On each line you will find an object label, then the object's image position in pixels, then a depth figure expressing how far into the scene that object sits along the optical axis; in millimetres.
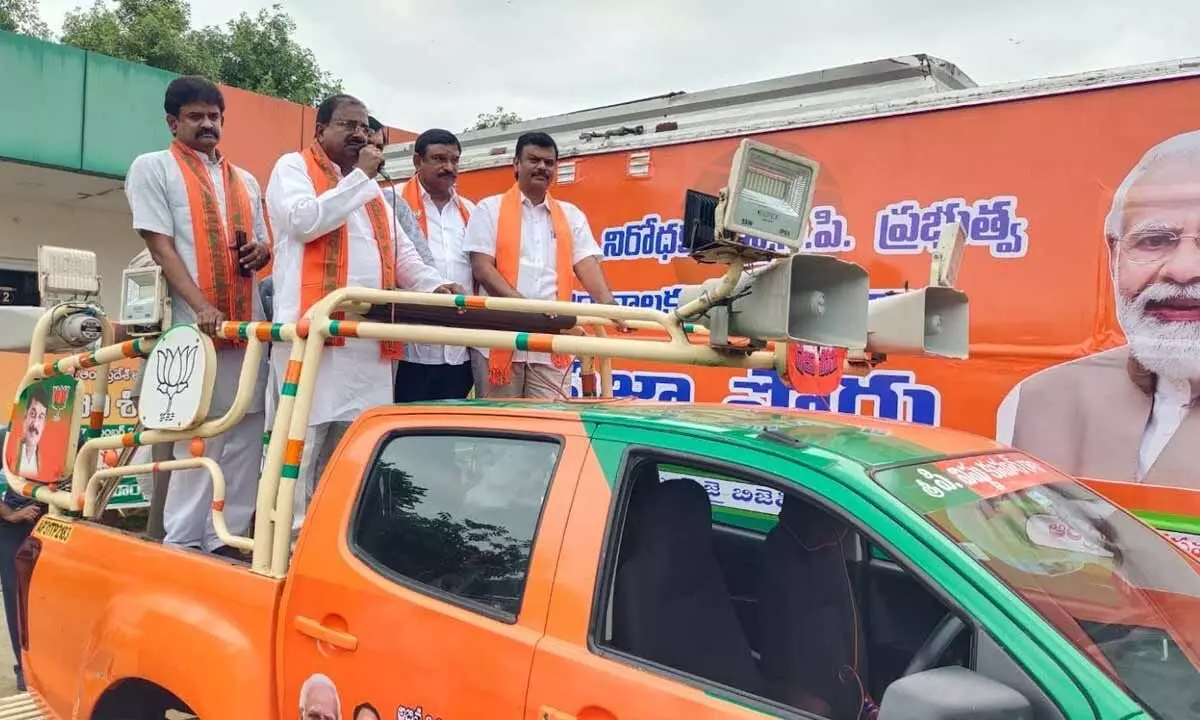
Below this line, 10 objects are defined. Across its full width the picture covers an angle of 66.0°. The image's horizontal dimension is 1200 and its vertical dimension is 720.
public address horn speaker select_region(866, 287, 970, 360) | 2359
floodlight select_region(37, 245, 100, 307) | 3494
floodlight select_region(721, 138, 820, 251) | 1856
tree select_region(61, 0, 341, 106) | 18562
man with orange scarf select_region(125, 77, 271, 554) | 3537
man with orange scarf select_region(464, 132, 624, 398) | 4172
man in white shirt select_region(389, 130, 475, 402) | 4266
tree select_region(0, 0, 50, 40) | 19781
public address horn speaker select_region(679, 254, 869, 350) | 1972
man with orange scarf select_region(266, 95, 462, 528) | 3305
